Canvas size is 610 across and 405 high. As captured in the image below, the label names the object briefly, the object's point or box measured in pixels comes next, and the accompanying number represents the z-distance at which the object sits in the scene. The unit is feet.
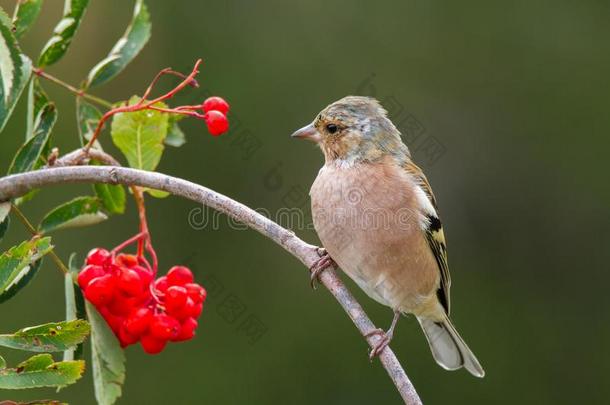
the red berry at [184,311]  17.95
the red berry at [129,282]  17.20
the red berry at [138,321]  17.30
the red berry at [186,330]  18.17
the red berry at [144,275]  17.89
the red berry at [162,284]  18.69
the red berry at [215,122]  18.29
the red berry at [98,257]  17.88
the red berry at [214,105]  18.76
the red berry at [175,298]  17.93
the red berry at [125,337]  17.43
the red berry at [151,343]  17.51
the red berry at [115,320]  17.71
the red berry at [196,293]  18.40
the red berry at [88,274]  17.16
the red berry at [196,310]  18.20
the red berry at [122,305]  17.38
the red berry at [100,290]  16.78
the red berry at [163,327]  17.49
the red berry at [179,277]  18.75
